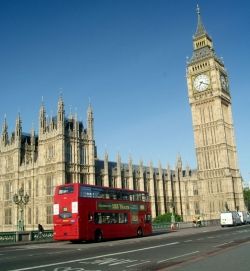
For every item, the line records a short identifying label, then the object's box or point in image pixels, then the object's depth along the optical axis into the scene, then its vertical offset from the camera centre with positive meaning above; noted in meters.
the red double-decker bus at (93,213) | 20.51 -1.37
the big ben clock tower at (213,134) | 58.10 +12.17
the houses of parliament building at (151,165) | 45.69 +5.25
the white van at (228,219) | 37.81 -4.20
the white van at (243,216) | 42.32 -4.58
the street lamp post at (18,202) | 30.25 -0.46
